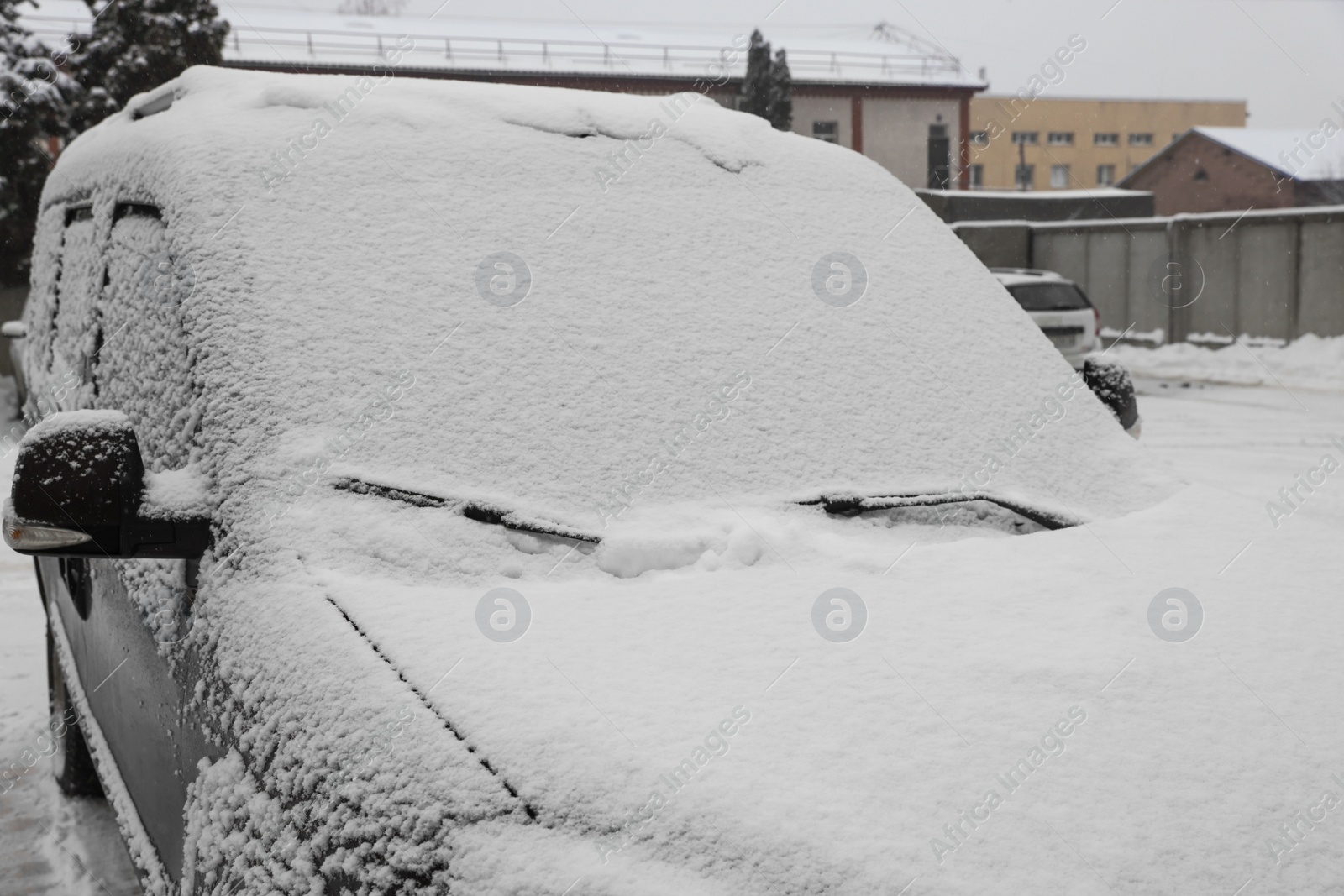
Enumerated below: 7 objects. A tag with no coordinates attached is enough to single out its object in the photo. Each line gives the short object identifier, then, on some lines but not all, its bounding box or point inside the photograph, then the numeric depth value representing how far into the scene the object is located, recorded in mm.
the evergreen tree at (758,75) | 35031
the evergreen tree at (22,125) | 13930
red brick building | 39875
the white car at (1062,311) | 12859
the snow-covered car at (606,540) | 1249
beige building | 61250
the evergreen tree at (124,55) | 15078
